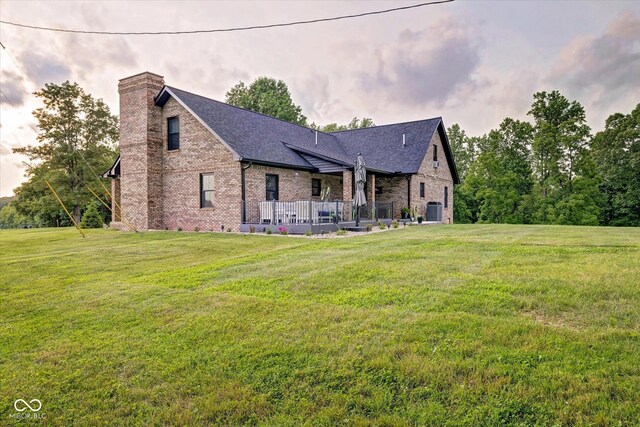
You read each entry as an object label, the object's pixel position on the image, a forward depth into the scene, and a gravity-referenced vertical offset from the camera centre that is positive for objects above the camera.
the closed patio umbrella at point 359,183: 16.42 +1.36
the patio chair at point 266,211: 15.98 +0.19
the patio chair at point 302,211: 15.33 +0.16
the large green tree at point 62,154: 34.06 +5.82
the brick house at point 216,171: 16.14 +2.18
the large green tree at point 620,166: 32.47 +3.84
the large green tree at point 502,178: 36.81 +3.38
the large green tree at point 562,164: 32.66 +4.32
